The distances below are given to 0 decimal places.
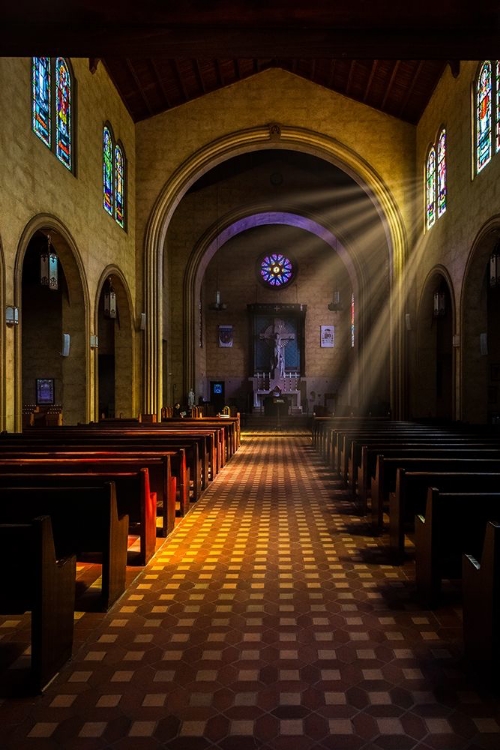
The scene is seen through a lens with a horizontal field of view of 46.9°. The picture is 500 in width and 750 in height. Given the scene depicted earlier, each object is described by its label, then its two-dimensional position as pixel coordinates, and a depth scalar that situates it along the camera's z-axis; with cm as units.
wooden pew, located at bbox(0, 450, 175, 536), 511
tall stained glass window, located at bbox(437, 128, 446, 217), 1395
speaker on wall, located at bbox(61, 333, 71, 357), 1238
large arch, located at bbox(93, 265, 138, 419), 1611
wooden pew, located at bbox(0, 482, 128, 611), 374
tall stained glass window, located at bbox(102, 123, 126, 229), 1448
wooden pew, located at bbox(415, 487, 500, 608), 355
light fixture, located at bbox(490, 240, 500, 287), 995
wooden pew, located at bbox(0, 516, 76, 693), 265
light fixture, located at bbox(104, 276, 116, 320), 1448
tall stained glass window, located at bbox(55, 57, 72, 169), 1138
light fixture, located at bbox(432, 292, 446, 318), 1384
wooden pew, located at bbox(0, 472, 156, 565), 432
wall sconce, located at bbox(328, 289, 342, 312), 2438
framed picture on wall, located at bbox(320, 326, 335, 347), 2611
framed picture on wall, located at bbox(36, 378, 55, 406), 1630
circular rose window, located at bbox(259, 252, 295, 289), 2625
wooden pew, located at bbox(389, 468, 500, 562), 435
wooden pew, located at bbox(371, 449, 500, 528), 528
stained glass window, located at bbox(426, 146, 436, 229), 1499
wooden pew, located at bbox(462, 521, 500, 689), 261
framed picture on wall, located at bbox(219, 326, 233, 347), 2594
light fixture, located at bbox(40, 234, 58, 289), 1011
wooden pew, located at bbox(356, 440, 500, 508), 641
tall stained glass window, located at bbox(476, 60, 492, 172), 1091
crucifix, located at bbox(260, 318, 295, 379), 2503
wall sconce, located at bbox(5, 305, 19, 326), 897
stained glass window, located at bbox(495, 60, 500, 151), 1035
